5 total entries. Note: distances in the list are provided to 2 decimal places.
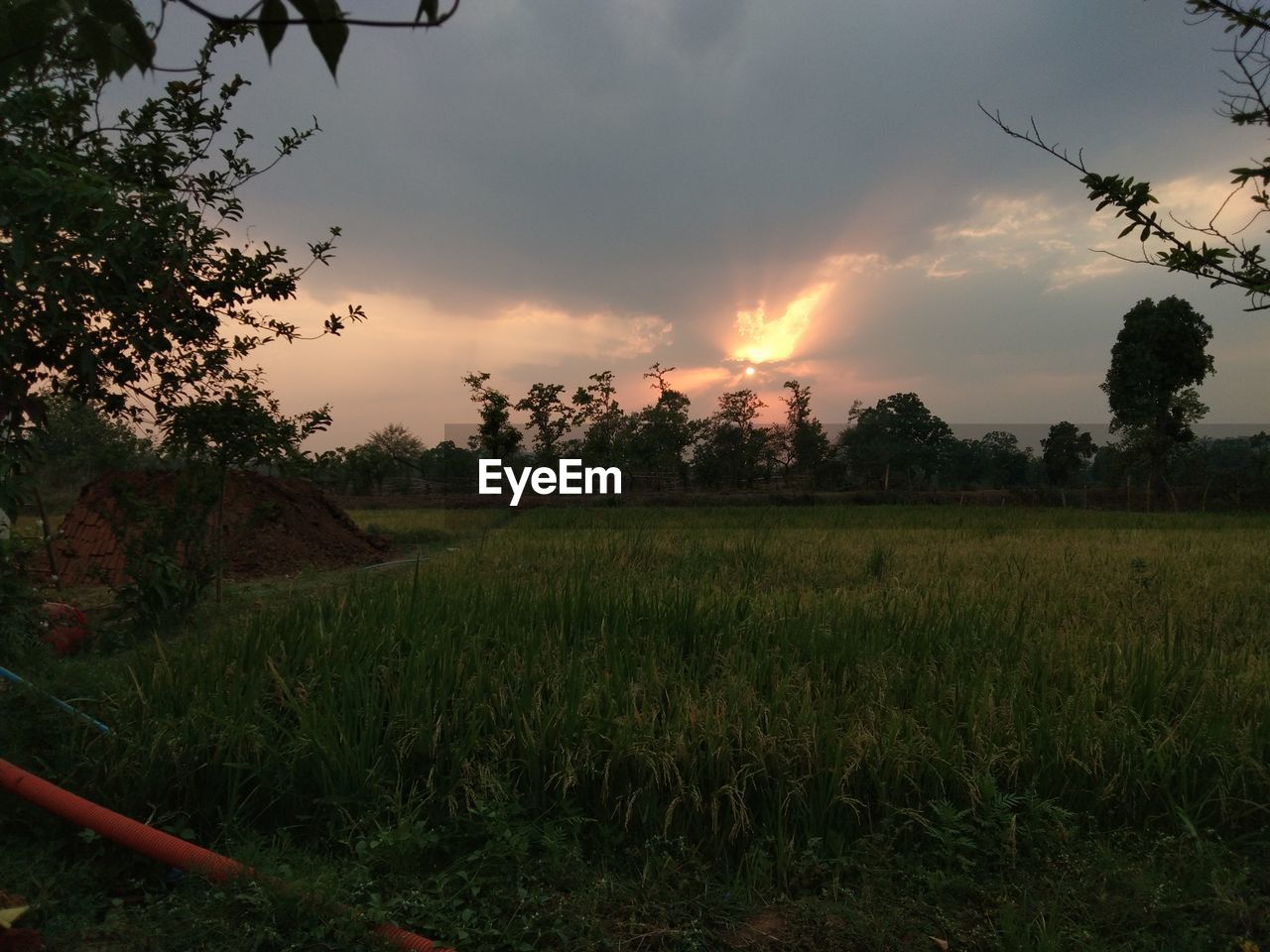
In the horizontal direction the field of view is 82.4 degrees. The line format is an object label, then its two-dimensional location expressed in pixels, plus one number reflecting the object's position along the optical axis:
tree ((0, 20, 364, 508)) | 3.30
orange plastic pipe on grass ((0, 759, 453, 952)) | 2.39
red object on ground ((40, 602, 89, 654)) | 5.00
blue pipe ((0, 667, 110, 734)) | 3.15
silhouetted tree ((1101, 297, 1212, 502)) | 27.92
